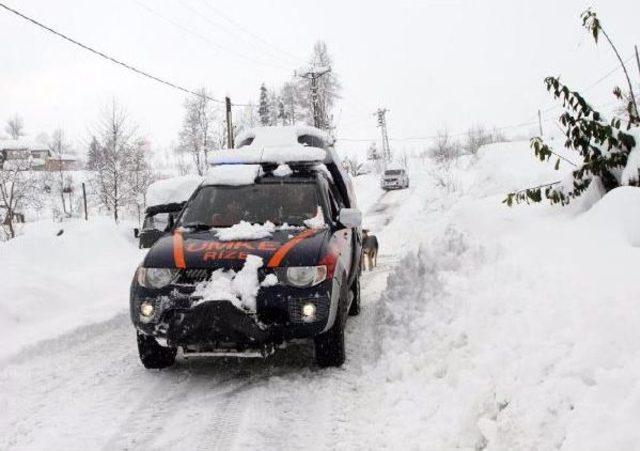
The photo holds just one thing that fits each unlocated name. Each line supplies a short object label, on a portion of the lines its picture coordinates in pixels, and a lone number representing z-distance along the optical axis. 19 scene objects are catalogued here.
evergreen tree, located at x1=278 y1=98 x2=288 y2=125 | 66.12
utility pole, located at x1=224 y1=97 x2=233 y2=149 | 27.23
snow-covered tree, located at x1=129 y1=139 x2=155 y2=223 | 40.34
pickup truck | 4.43
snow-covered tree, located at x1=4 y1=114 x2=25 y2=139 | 113.62
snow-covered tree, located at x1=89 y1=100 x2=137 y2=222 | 36.28
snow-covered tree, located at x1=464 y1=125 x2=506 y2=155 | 89.75
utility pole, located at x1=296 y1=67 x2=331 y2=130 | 38.25
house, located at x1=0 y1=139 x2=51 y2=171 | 90.74
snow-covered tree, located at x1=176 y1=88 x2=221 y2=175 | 53.69
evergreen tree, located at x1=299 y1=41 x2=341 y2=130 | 53.27
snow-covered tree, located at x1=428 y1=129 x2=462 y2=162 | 60.06
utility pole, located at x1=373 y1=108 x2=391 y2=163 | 60.46
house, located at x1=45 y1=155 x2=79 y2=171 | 83.04
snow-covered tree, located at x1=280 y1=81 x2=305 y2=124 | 58.88
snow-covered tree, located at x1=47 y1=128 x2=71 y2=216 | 72.06
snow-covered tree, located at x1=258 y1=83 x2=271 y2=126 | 70.25
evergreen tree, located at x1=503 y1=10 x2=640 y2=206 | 6.20
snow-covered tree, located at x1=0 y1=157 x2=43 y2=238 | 34.81
